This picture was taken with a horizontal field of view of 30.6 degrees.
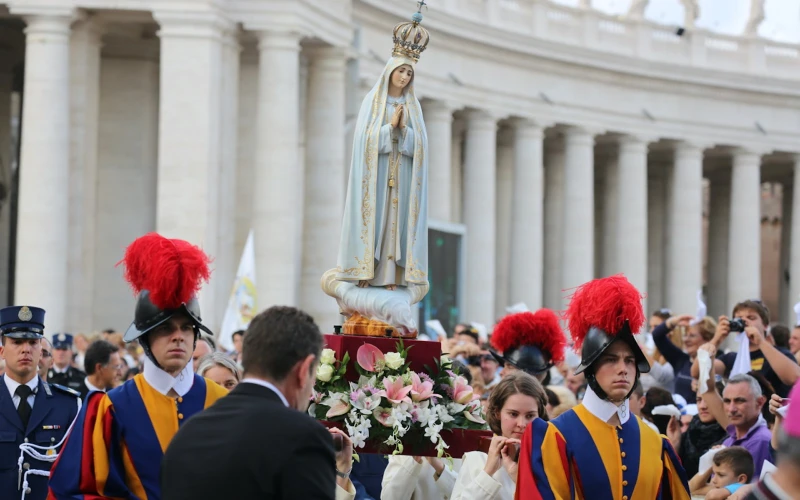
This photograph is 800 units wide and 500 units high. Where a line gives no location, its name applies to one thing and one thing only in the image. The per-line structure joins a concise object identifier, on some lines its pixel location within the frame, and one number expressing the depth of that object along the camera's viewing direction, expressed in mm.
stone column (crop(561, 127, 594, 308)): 70188
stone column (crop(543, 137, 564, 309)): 77812
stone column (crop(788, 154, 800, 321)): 78125
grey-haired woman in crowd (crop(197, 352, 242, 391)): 13148
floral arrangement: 12516
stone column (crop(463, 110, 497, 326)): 64000
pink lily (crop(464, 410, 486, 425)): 13043
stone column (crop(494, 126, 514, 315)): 71750
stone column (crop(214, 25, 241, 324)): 45031
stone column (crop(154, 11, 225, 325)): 43562
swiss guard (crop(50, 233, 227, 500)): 10055
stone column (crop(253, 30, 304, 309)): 45812
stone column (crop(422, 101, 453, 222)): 61156
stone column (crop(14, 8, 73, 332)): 42781
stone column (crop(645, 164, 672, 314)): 86125
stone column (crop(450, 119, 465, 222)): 72625
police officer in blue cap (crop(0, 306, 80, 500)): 13172
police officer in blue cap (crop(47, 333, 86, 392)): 21575
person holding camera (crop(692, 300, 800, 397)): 16422
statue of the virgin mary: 14133
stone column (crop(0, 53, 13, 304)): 52094
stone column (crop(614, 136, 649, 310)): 72875
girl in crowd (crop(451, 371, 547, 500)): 11656
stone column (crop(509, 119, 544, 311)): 67688
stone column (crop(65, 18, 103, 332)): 44719
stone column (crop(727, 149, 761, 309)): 76875
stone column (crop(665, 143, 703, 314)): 75375
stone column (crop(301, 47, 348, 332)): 49500
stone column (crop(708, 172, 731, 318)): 88812
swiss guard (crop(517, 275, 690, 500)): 10148
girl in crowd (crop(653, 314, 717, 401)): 20688
